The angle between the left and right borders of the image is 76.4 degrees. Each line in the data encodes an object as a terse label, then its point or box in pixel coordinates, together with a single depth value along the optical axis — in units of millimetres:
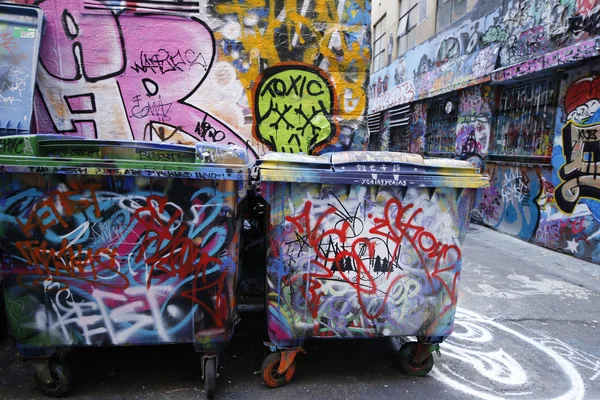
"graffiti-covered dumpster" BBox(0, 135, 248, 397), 2461
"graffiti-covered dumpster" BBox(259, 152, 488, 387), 2680
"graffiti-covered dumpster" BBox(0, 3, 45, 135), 4430
